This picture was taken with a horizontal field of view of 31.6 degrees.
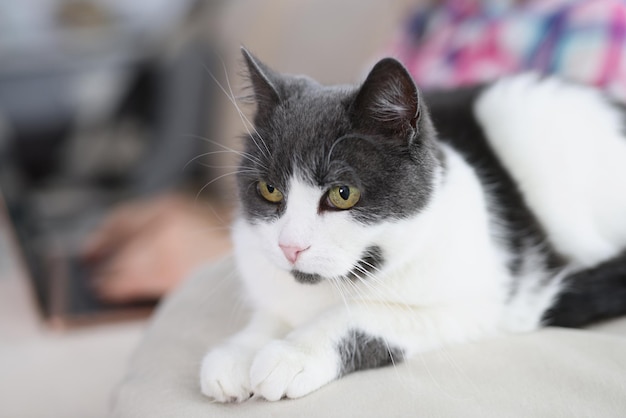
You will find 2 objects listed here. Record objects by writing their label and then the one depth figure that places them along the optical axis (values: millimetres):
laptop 959
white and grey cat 569
